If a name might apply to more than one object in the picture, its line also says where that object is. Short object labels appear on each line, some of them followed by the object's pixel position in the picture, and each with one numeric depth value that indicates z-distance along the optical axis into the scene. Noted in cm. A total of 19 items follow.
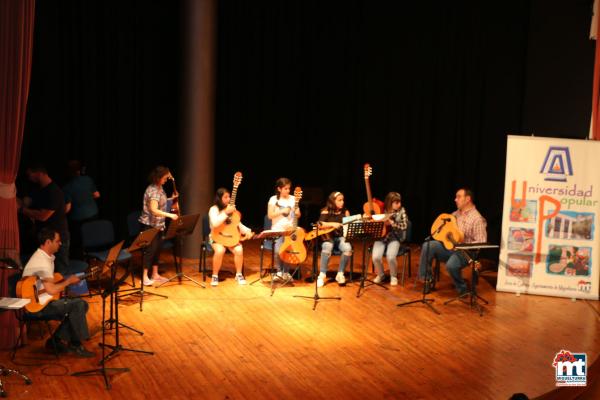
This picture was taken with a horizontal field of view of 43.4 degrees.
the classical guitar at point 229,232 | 876
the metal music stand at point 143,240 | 734
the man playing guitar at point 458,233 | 841
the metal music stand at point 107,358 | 595
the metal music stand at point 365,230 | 808
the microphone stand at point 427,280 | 819
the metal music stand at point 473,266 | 790
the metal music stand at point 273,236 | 821
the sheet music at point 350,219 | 839
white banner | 852
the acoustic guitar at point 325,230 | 843
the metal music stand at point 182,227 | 805
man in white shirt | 617
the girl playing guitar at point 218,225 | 862
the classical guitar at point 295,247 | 864
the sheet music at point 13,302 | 575
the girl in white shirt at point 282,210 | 878
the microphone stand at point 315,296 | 816
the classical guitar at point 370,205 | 884
